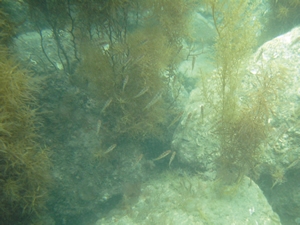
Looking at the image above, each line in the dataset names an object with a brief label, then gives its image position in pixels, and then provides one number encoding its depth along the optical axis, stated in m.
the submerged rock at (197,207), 4.51
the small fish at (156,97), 4.91
